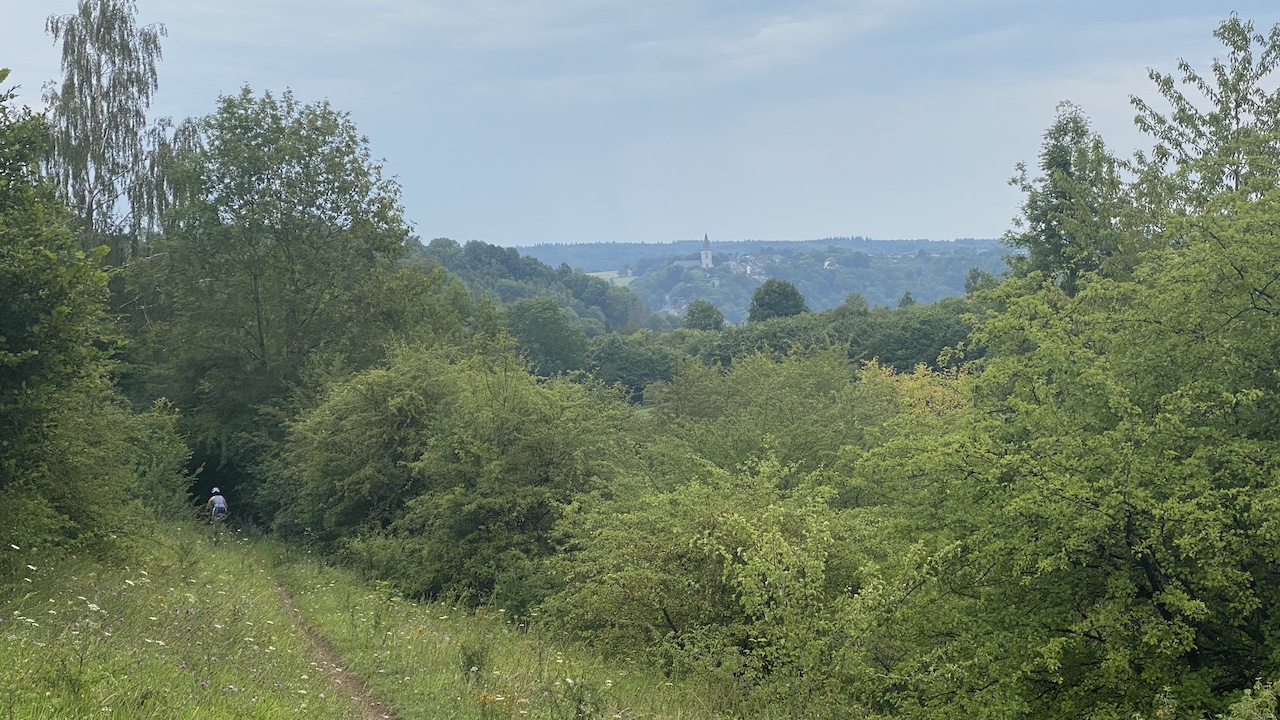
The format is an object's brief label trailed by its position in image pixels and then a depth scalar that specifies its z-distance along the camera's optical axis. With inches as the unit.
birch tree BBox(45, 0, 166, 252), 1242.0
